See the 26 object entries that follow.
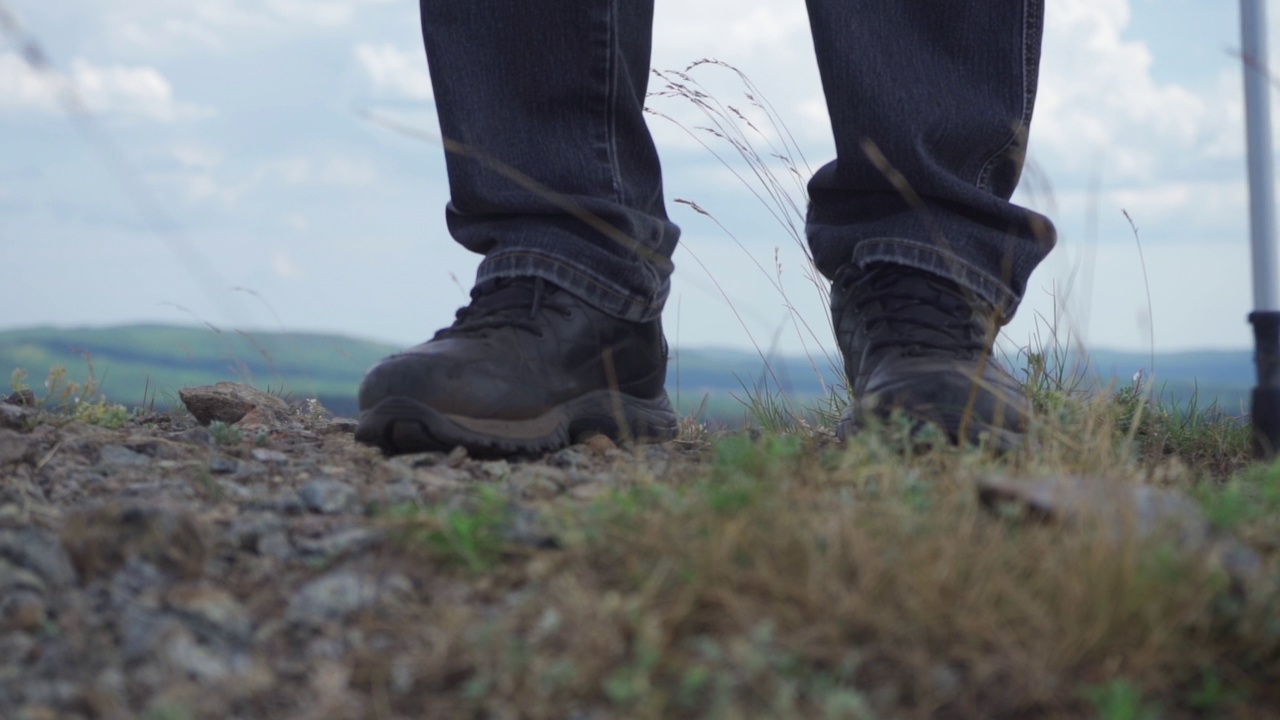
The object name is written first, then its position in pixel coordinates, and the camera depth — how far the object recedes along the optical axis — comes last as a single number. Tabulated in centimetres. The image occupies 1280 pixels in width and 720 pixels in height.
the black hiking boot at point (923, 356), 226
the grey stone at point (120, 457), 231
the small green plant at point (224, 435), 255
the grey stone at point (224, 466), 227
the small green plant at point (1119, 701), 114
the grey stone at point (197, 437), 256
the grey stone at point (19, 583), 150
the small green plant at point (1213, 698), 125
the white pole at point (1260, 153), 241
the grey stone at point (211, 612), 138
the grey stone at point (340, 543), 156
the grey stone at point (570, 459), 234
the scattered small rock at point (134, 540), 154
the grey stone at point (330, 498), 181
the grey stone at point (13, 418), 267
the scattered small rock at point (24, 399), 304
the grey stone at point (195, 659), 130
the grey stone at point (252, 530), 165
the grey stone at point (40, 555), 153
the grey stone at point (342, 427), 311
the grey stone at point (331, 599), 141
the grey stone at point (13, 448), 225
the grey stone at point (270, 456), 237
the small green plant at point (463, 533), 149
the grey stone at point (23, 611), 144
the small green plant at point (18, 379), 288
